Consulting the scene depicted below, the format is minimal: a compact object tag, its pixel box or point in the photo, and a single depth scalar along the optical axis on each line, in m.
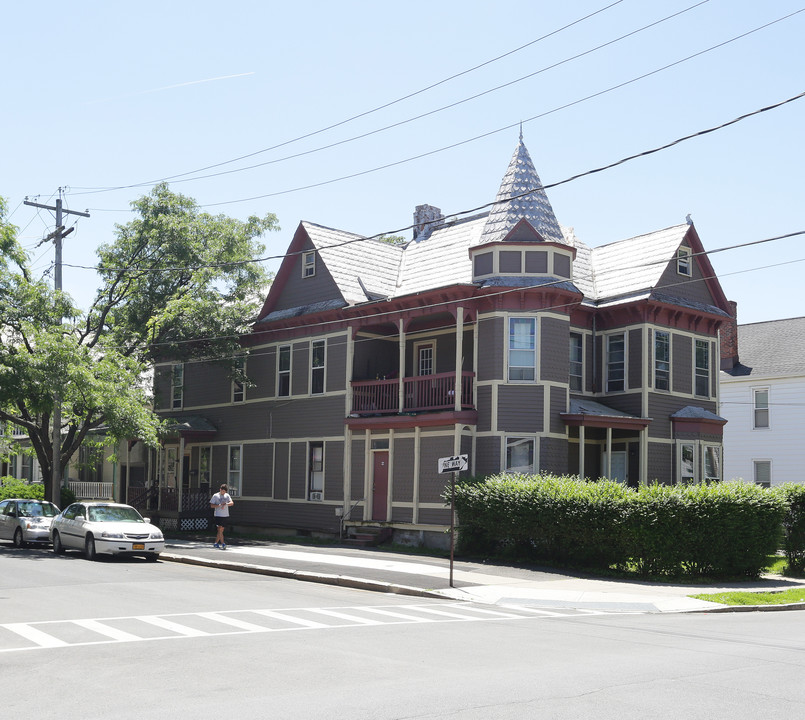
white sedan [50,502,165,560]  22.67
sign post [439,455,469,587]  19.09
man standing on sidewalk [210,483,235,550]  26.38
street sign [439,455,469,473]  19.11
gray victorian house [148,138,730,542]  26.62
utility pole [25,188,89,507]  29.53
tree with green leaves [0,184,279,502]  29.02
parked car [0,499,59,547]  26.47
